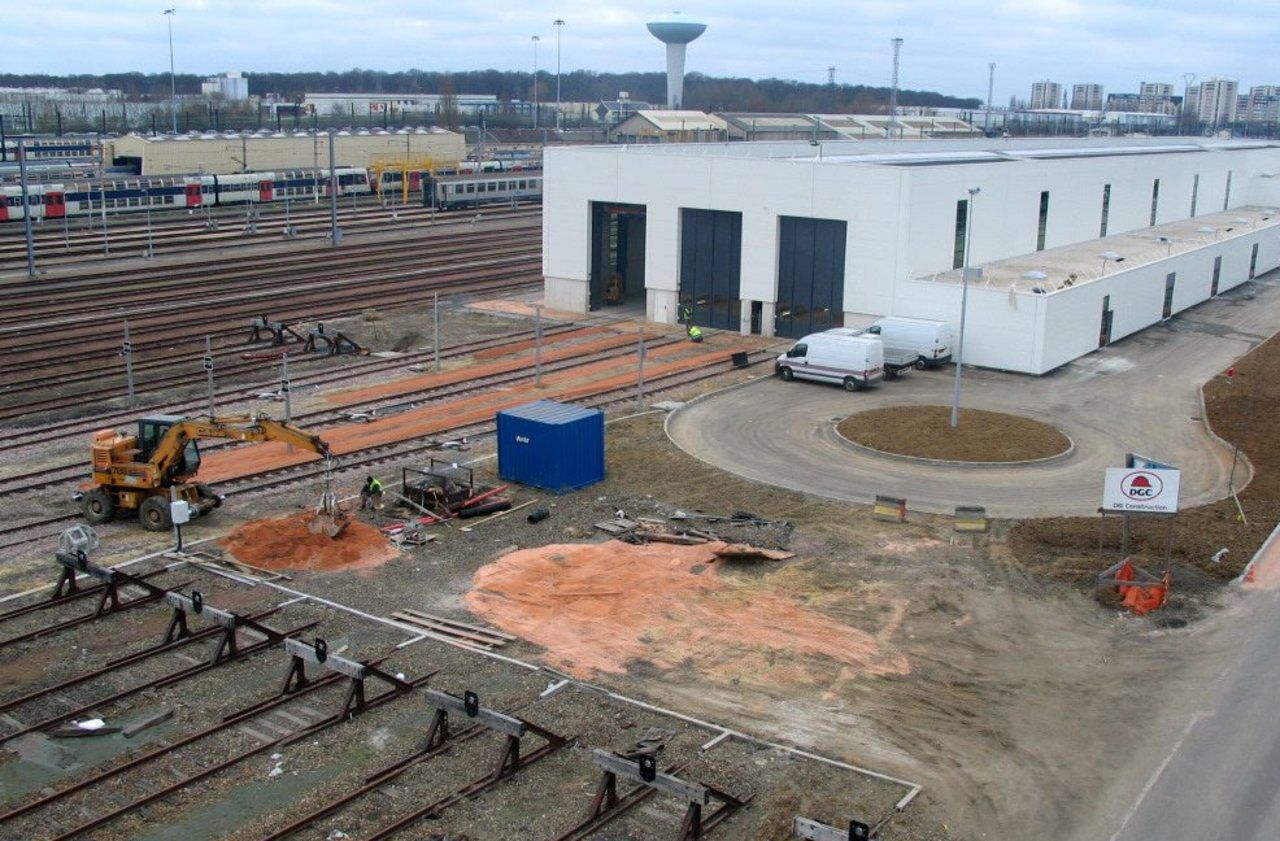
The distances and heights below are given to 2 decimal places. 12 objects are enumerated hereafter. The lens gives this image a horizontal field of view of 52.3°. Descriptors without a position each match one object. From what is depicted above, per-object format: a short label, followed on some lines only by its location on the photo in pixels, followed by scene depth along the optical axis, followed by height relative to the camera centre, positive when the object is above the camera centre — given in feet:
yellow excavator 87.40 -23.17
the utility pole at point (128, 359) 120.88 -22.57
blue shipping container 97.25 -24.19
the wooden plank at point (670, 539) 86.03 -27.07
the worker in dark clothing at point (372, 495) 92.94 -26.54
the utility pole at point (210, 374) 109.81 -21.72
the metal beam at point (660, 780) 50.60 -25.43
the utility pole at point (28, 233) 181.04 -16.91
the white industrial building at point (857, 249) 150.51 -16.24
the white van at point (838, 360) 132.57 -23.78
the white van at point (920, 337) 142.72 -22.72
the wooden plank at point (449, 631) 70.13 -27.48
